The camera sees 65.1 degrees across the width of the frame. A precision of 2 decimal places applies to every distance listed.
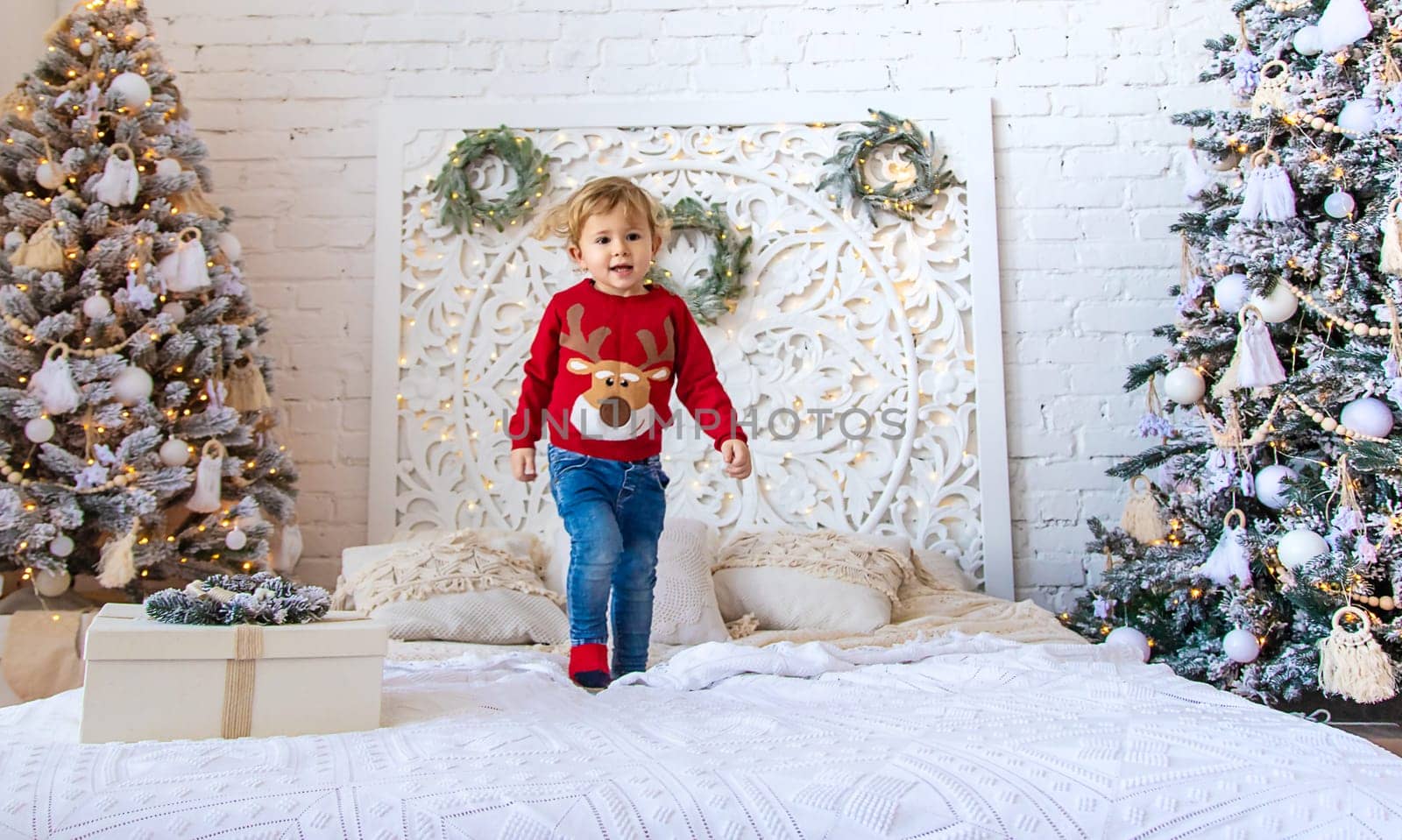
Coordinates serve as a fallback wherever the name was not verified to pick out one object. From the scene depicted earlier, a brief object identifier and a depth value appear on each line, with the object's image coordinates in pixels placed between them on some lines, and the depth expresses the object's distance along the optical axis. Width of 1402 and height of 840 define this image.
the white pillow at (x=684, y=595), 2.29
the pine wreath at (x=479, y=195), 3.10
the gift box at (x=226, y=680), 1.19
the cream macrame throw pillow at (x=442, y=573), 2.31
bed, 0.98
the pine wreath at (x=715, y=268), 3.06
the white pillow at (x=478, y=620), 2.24
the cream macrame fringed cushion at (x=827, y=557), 2.48
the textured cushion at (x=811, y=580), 2.40
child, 1.93
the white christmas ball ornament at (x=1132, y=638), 2.42
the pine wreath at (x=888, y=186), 3.09
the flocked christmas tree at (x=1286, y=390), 2.19
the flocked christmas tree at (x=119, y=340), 2.39
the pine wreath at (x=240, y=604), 1.29
